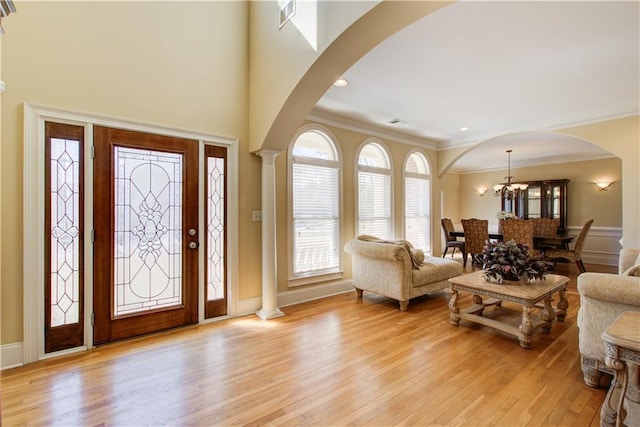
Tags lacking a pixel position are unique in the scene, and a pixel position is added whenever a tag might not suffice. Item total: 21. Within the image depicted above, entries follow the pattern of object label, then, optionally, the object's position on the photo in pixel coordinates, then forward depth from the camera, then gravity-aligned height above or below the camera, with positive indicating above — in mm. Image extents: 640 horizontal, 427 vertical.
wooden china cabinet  7398 +245
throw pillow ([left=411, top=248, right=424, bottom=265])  3943 -573
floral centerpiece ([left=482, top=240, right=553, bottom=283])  3014 -535
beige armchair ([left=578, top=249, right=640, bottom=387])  1957 -658
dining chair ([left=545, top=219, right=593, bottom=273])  5582 -766
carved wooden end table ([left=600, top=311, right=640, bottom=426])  1428 -710
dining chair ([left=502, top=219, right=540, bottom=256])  5695 -379
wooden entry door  2801 -194
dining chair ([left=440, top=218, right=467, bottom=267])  6699 -676
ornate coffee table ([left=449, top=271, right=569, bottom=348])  2742 -825
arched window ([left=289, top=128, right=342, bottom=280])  4250 +116
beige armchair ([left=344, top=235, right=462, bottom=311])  3758 -772
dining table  5820 -576
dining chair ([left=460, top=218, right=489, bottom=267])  6303 -471
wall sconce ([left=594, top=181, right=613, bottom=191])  6907 +585
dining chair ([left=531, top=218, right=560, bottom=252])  6664 -350
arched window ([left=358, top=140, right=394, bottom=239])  5070 +354
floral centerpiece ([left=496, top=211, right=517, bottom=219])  6707 -106
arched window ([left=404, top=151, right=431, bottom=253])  5855 +212
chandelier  7328 +559
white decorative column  3623 -280
